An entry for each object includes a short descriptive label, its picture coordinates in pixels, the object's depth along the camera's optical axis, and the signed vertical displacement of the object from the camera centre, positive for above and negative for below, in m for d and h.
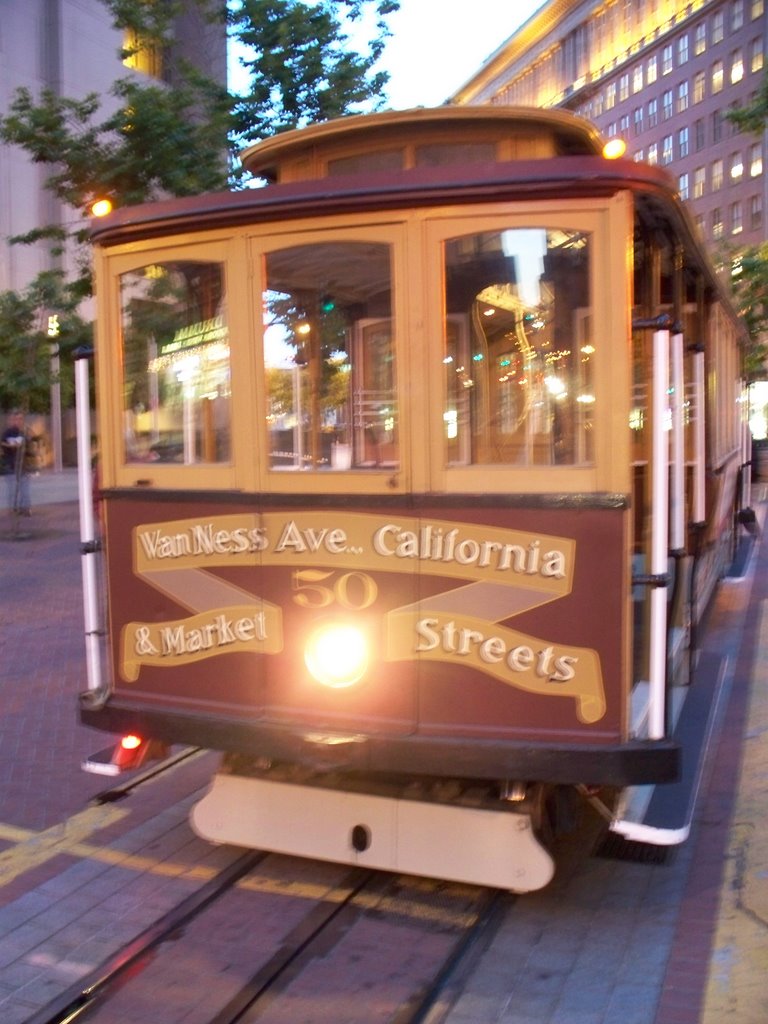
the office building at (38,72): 25.28 +9.37
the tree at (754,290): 26.75 +4.33
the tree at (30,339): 15.06 +1.86
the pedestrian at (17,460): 17.53 +0.07
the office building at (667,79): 63.69 +24.26
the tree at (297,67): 11.20 +4.10
